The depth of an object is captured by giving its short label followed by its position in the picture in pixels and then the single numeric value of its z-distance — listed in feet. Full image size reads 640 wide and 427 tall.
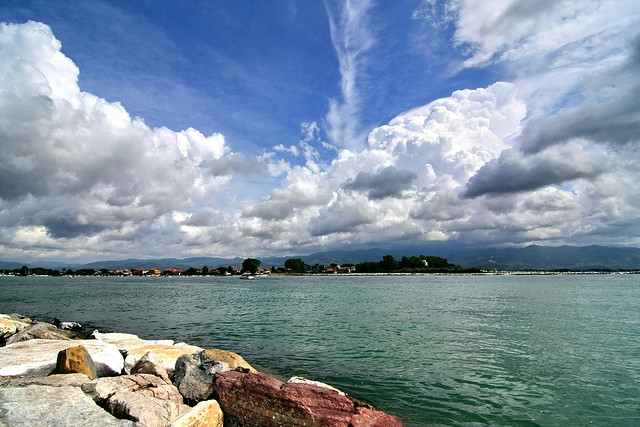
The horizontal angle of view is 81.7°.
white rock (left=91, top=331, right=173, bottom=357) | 61.67
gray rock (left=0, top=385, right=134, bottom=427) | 28.43
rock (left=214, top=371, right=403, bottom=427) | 33.04
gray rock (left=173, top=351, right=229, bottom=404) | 39.68
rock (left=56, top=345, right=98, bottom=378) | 41.37
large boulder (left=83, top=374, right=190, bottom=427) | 31.76
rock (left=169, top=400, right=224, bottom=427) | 31.94
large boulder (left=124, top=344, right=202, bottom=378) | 48.49
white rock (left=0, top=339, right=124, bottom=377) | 43.19
